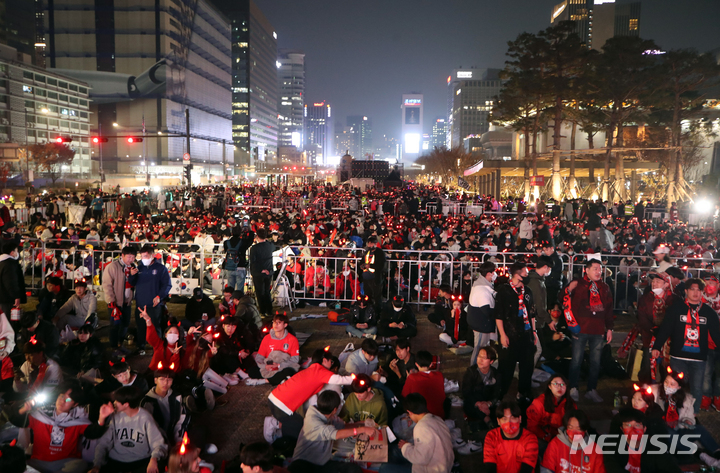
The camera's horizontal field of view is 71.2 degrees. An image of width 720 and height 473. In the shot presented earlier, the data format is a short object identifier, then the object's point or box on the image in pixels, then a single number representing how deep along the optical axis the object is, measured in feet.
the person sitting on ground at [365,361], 21.04
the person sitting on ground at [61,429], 16.14
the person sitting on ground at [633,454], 15.15
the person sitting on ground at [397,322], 30.07
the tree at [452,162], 247.09
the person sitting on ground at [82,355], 23.34
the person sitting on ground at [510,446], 15.21
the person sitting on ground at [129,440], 15.97
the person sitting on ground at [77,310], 26.68
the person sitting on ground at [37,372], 19.27
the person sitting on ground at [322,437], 16.06
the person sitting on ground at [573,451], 14.93
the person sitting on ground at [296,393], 17.74
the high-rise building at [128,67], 258.16
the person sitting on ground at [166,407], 17.58
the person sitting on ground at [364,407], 17.75
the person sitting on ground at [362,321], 30.32
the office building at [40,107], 217.36
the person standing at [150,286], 26.25
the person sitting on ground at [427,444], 14.78
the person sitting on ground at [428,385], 18.99
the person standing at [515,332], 20.56
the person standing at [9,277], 25.44
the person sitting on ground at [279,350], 23.06
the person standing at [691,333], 19.26
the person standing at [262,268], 32.73
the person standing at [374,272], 34.11
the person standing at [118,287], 26.40
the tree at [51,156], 197.77
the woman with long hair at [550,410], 17.80
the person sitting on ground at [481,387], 20.11
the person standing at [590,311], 20.72
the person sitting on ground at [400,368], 21.34
